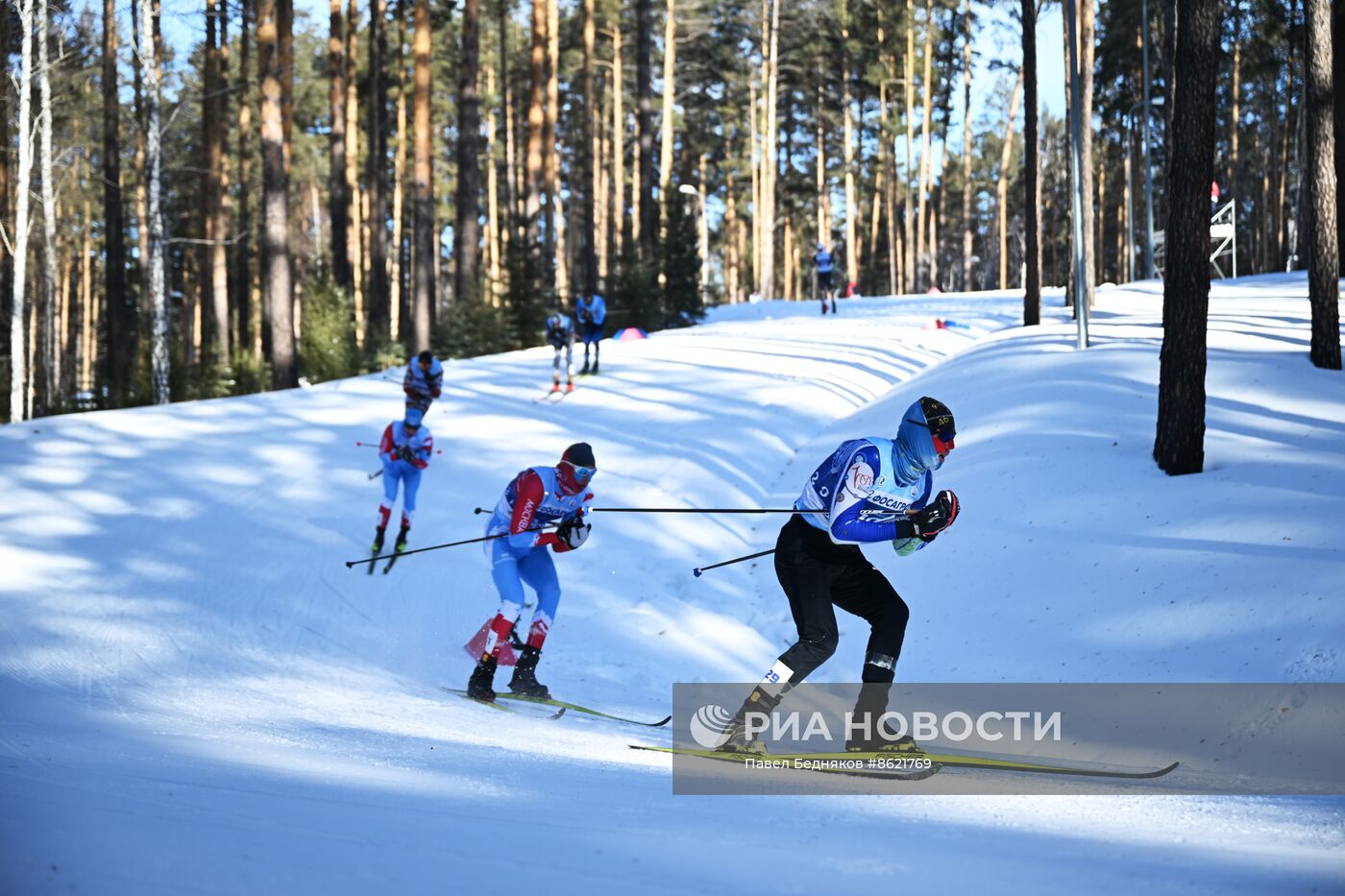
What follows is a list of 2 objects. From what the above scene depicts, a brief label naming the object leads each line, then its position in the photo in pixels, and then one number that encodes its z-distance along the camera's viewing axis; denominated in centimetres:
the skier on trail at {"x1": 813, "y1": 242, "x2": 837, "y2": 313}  3266
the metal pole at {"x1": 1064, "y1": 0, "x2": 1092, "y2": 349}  1678
